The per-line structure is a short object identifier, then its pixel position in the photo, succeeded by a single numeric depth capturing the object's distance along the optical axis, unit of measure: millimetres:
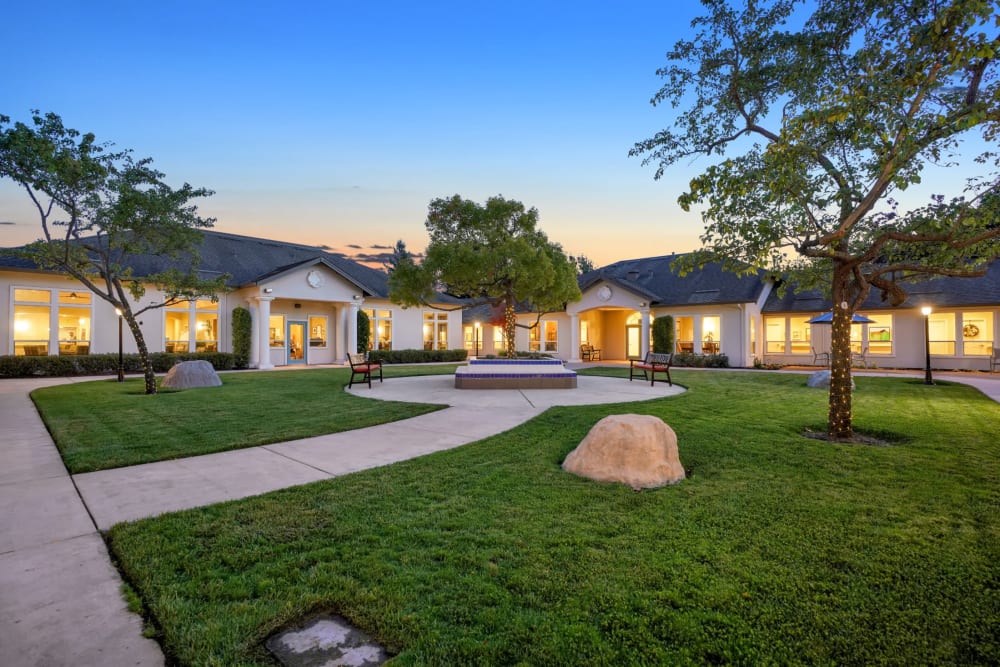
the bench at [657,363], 13273
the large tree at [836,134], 4473
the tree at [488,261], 15352
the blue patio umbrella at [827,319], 19250
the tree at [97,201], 10820
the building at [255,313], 17141
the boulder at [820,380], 12938
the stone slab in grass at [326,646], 2010
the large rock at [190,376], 12781
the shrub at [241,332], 20641
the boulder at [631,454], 4520
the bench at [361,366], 12845
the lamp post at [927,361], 14047
